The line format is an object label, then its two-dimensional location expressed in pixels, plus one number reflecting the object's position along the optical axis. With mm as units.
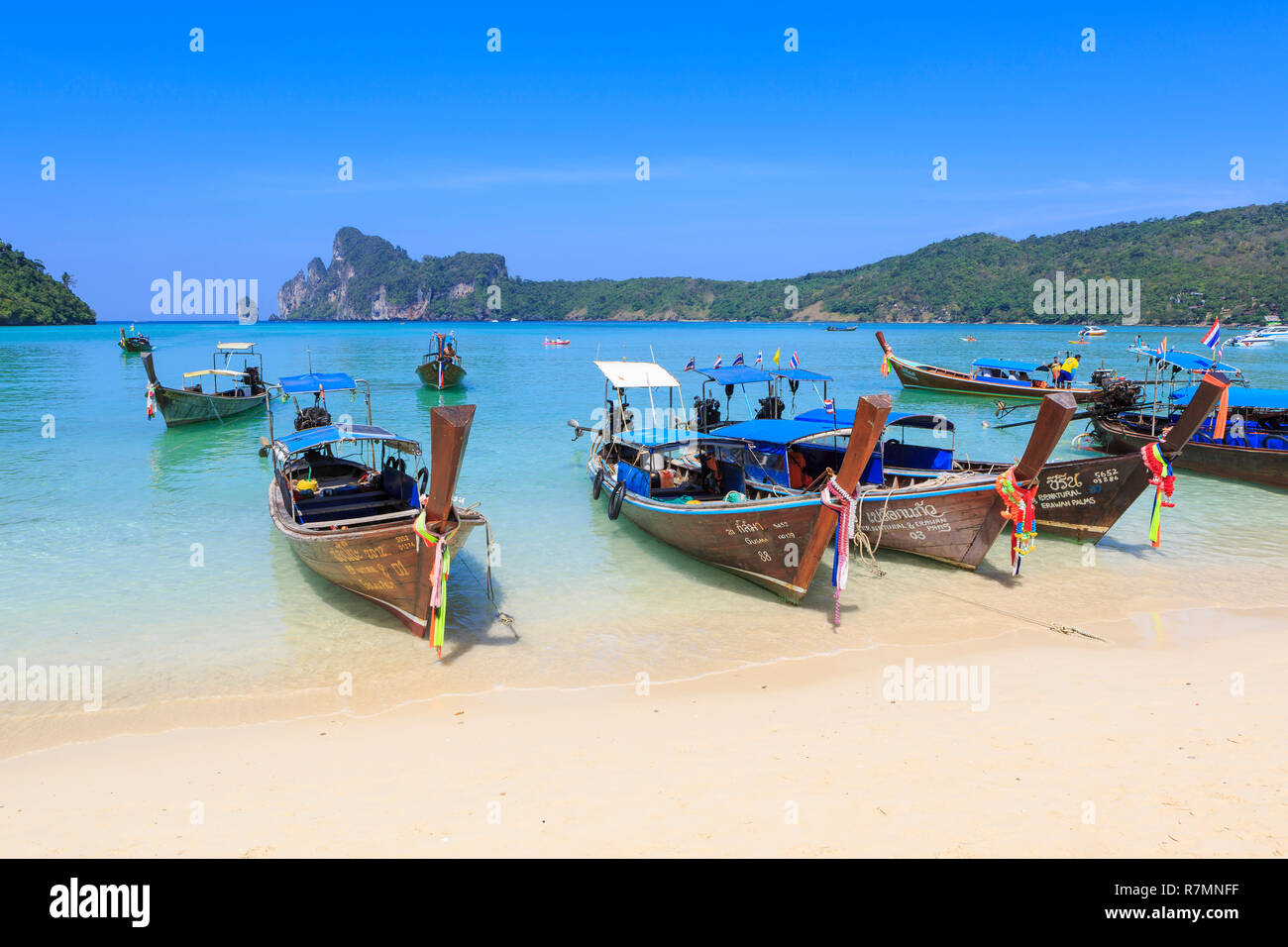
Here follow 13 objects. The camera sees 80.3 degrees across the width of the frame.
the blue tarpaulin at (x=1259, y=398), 15969
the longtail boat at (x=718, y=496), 8719
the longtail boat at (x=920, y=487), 9773
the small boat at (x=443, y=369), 35969
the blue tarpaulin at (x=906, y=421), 11836
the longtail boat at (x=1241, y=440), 15828
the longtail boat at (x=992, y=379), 31016
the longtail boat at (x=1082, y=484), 11359
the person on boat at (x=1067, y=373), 30841
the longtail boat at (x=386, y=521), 7523
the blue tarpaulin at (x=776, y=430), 11242
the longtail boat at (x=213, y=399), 23969
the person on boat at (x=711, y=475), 12250
